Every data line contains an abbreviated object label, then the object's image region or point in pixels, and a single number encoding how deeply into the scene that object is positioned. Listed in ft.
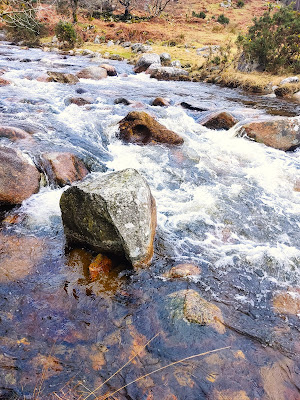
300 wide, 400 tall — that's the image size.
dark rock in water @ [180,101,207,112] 37.45
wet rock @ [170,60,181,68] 68.62
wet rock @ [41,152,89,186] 18.57
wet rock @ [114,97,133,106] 37.22
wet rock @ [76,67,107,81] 51.49
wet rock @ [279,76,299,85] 48.57
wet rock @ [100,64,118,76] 57.11
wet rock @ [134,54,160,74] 64.18
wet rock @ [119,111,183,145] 26.40
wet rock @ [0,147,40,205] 15.96
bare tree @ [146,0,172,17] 144.29
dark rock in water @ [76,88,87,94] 40.84
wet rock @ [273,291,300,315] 11.07
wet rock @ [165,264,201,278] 12.33
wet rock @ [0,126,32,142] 22.04
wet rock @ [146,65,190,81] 58.85
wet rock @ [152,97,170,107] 38.09
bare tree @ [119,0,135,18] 140.19
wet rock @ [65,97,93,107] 34.87
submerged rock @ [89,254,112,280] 11.85
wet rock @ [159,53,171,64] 70.59
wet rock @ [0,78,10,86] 39.28
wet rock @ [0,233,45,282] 11.65
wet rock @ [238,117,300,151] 28.04
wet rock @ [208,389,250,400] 7.99
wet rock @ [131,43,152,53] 84.24
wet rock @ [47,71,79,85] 45.09
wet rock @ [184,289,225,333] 10.02
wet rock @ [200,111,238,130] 31.30
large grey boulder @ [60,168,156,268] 11.85
